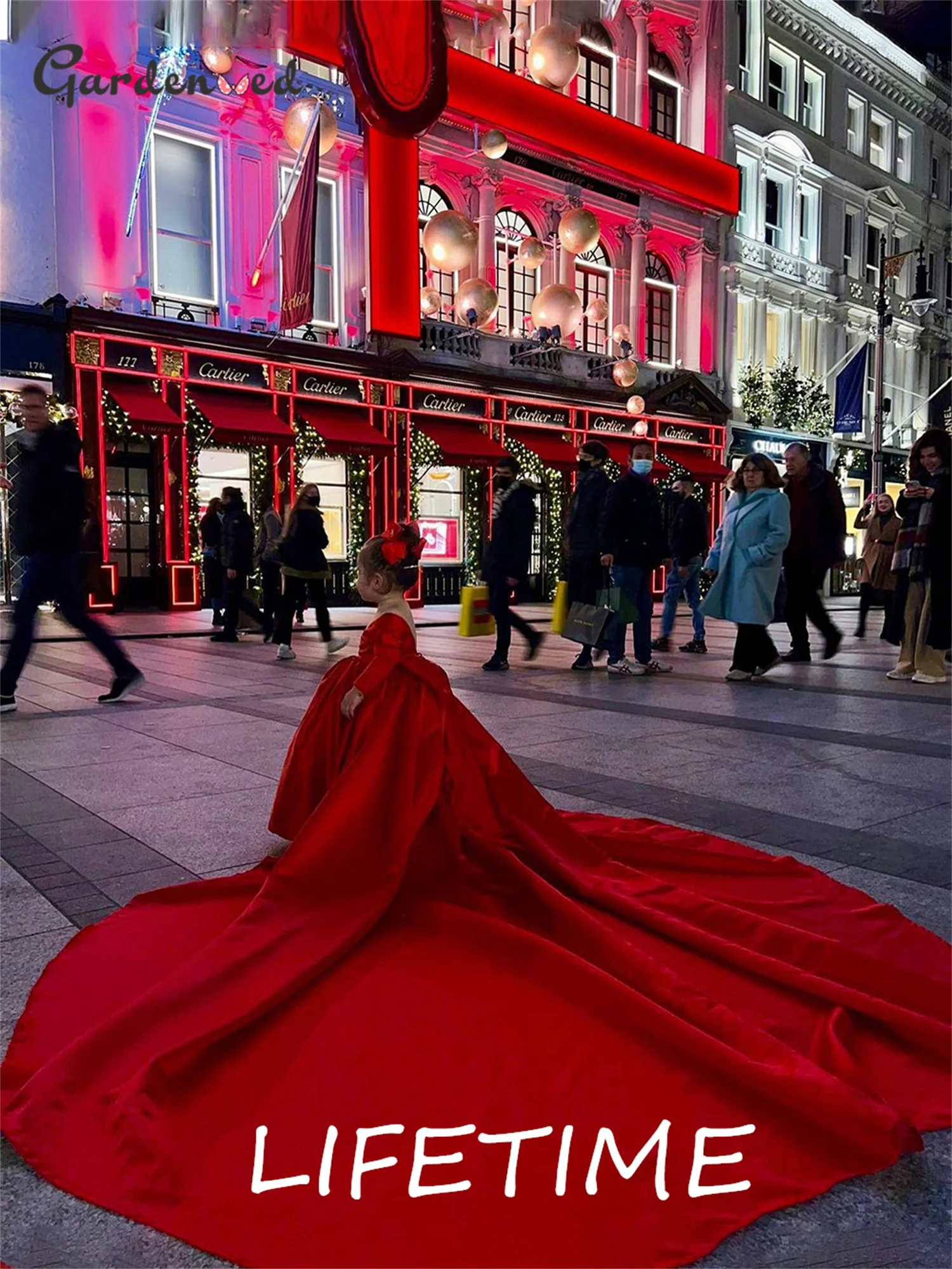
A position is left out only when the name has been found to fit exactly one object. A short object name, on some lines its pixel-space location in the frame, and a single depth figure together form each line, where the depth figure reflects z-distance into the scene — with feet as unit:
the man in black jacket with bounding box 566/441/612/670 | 29.32
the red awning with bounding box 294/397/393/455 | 59.67
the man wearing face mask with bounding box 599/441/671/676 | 28.27
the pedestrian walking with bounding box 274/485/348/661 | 33.68
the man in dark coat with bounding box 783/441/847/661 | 28.91
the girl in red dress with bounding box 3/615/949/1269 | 5.52
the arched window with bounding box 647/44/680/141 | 79.25
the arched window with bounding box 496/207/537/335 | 71.05
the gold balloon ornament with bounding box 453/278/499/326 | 53.21
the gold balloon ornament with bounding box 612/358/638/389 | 64.64
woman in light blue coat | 26.18
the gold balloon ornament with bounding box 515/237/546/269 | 56.13
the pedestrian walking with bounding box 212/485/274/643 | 39.14
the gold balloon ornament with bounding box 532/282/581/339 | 55.47
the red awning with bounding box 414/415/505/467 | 64.54
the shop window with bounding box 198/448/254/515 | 58.44
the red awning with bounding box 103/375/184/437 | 52.01
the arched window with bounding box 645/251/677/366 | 81.05
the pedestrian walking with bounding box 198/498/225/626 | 43.60
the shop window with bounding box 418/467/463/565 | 68.28
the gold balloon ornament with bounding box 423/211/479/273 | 47.06
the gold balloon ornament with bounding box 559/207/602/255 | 55.16
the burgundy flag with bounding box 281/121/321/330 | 50.08
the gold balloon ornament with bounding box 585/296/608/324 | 64.03
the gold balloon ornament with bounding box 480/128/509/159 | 51.75
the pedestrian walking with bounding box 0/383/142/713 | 21.70
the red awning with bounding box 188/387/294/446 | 55.36
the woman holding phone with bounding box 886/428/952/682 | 24.90
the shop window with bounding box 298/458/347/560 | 63.67
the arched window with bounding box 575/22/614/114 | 73.31
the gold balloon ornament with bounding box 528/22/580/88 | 45.68
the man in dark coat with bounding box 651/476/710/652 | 35.81
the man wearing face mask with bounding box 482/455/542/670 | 29.14
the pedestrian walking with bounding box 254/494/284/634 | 39.80
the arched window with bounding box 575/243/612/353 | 76.28
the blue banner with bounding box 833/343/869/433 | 73.92
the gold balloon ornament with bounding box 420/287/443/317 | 62.44
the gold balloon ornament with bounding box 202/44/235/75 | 47.03
